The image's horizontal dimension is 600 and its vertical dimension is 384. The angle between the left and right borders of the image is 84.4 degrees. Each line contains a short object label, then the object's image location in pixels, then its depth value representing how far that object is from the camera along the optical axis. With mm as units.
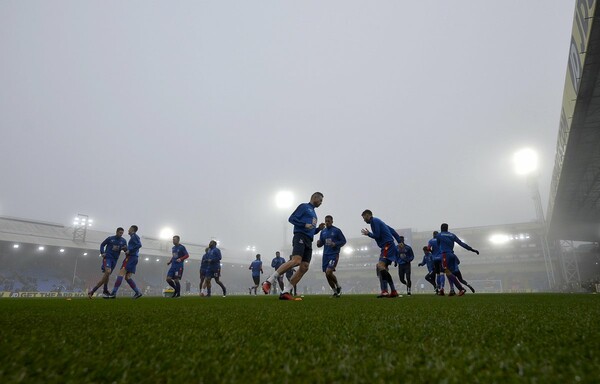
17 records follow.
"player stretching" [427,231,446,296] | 10070
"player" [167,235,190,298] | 11311
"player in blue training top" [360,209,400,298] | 8000
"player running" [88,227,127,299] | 9469
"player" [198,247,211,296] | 12977
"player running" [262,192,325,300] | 6559
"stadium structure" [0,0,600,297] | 11943
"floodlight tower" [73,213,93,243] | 34147
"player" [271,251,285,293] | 16688
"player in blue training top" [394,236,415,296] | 11427
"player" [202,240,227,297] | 12730
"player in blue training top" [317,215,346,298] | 8742
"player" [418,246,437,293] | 12596
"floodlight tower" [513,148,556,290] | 32625
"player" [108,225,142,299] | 9359
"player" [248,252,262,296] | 16531
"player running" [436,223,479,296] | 9039
